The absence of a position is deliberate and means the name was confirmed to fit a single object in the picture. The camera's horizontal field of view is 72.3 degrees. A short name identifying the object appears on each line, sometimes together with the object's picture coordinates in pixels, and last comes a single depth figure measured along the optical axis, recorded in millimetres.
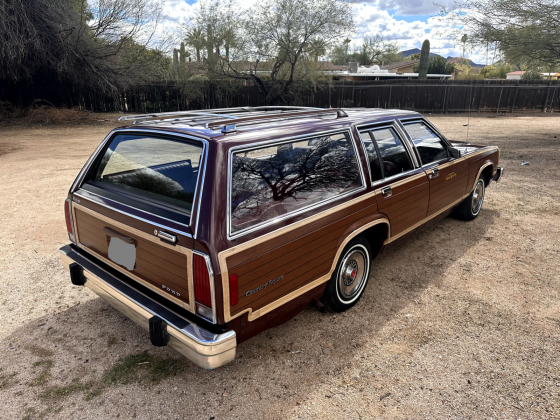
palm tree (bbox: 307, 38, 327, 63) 19516
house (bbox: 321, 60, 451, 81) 34488
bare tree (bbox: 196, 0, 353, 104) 19062
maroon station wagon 2264
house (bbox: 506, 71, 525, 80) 62656
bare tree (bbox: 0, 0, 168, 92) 14477
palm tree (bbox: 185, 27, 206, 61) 20094
